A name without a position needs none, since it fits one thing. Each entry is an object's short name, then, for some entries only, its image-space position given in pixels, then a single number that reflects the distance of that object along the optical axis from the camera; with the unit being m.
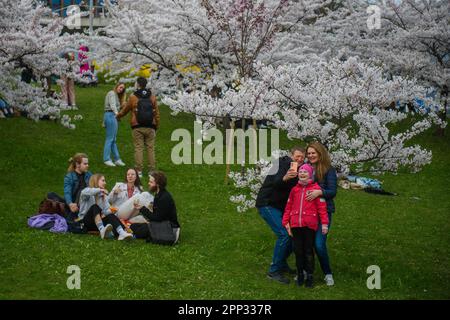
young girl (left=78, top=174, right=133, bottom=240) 10.79
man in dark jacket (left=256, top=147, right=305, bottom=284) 9.16
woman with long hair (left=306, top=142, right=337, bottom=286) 8.94
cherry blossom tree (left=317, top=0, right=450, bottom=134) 22.05
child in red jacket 8.81
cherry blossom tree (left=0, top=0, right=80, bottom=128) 13.78
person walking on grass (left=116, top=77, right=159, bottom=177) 14.80
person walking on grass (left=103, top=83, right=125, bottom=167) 15.90
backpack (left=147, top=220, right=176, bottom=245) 10.64
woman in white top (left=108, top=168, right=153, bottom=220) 11.27
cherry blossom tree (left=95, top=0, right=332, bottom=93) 18.77
